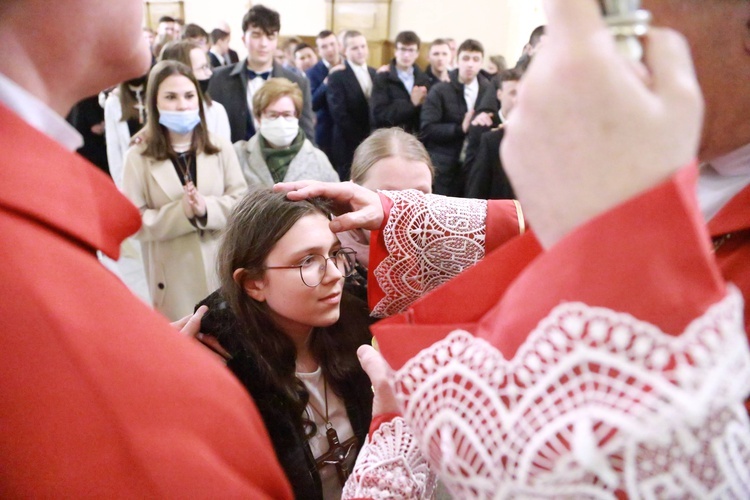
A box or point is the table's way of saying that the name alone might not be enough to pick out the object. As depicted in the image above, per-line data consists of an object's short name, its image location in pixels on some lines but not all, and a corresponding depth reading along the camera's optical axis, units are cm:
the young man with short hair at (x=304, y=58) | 642
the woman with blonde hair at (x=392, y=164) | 203
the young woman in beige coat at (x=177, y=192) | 257
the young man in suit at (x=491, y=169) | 300
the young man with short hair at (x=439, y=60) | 512
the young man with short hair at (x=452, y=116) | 396
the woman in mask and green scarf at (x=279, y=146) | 294
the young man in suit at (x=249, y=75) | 363
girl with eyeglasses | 137
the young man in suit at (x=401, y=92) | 436
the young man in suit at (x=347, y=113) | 435
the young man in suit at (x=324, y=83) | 457
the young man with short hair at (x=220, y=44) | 581
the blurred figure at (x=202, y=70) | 321
